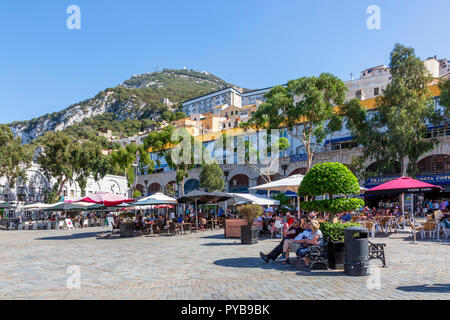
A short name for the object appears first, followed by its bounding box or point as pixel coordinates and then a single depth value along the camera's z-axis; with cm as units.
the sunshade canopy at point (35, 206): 2938
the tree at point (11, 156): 3531
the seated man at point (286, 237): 874
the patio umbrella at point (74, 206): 2317
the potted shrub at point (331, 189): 796
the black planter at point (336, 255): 756
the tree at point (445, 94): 2375
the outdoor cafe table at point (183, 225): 1846
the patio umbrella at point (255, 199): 1824
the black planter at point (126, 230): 1830
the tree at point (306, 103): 2497
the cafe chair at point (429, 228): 1305
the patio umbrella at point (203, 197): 1878
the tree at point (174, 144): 3444
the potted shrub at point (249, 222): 1280
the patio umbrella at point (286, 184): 1495
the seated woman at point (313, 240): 784
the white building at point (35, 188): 4088
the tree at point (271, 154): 3369
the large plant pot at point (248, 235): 1277
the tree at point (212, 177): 4144
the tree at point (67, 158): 3822
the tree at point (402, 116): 2588
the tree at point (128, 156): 3606
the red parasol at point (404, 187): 1458
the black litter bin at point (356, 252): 687
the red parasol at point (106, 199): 1783
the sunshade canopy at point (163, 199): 1919
